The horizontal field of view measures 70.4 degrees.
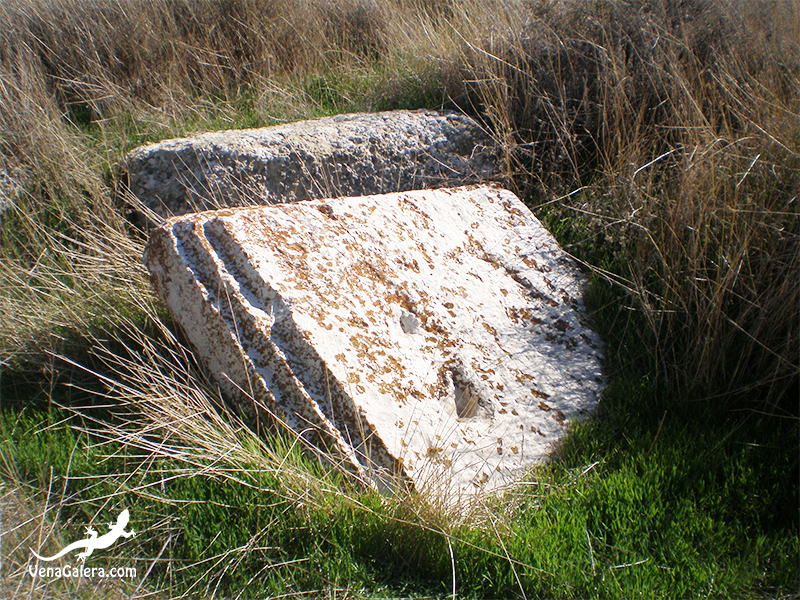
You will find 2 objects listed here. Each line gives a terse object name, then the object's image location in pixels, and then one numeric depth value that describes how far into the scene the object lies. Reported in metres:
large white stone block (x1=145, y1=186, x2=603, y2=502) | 2.12
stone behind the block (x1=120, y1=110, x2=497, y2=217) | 3.50
